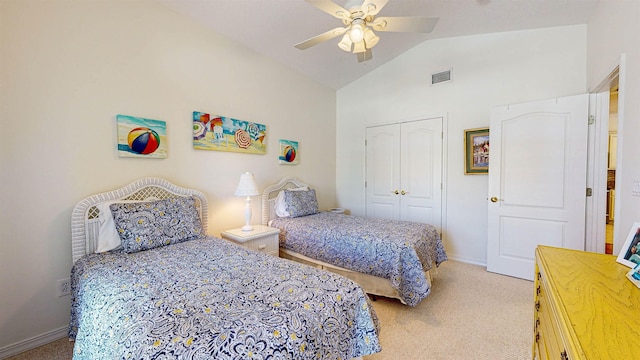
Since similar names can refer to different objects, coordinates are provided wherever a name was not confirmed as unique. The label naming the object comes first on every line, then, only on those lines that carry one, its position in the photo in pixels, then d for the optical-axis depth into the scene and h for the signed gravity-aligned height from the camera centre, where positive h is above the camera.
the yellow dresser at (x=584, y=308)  0.69 -0.45
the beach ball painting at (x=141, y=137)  2.25 +0.33
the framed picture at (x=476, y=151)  3.40 +0.27
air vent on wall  3.66 +1.35
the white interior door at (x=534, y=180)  2.73 -0.10
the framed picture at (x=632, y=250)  1.17 -0.37
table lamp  2.80 -0.19
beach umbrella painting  2.79 +0.46
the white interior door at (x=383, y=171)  4.16 +0.02
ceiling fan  1.85 +1.14
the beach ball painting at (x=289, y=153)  3.74 +0.29
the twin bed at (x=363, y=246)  2.25 -0.73
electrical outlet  1.99 -0.88
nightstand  2.64 -0.69
